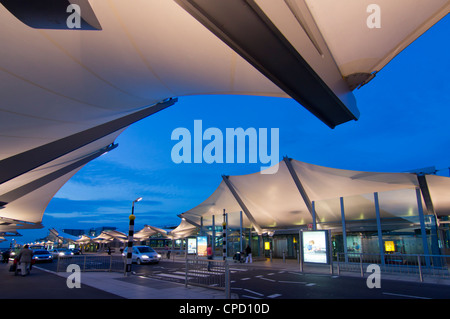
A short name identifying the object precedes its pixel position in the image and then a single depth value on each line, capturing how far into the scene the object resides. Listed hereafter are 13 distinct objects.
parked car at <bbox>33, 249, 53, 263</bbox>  26.72
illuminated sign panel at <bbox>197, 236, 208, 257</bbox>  27.53
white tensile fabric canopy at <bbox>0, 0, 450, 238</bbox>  2.08
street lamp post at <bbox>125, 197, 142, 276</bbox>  13.95
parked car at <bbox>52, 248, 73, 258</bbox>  36.37
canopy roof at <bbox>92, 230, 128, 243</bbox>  60.31
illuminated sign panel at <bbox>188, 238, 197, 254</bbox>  28.48
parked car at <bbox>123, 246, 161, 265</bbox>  24.64
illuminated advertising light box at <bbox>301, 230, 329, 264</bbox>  16.05
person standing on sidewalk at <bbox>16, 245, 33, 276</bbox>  14.08
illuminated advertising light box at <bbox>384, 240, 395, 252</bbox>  18.78
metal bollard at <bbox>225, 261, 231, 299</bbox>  8.36
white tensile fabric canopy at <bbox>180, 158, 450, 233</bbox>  17.97
